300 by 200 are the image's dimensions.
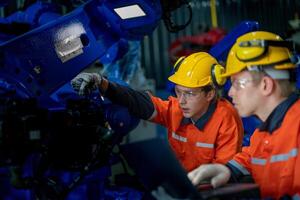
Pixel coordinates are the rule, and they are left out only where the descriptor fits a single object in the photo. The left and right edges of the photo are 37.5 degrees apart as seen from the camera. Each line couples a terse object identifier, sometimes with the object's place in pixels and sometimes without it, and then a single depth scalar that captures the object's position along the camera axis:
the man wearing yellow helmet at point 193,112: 2.74
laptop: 1.60
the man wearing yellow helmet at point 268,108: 1.89
